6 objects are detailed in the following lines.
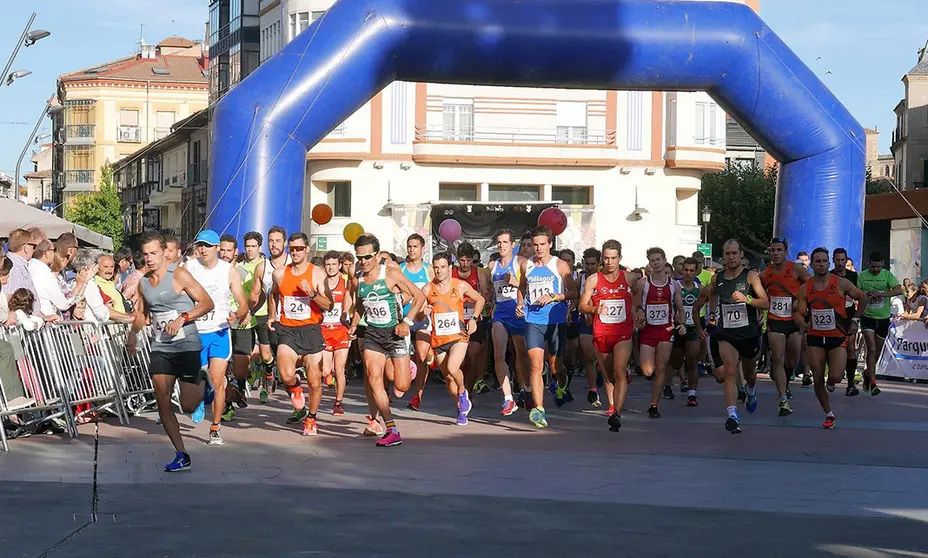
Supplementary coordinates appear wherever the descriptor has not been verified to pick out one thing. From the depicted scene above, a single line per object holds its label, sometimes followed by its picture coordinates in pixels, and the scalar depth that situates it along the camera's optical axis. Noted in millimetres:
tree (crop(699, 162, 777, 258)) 59625
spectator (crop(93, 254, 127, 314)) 14945
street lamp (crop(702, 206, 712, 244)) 58444
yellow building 83188
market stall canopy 21141
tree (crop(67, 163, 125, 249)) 71250
